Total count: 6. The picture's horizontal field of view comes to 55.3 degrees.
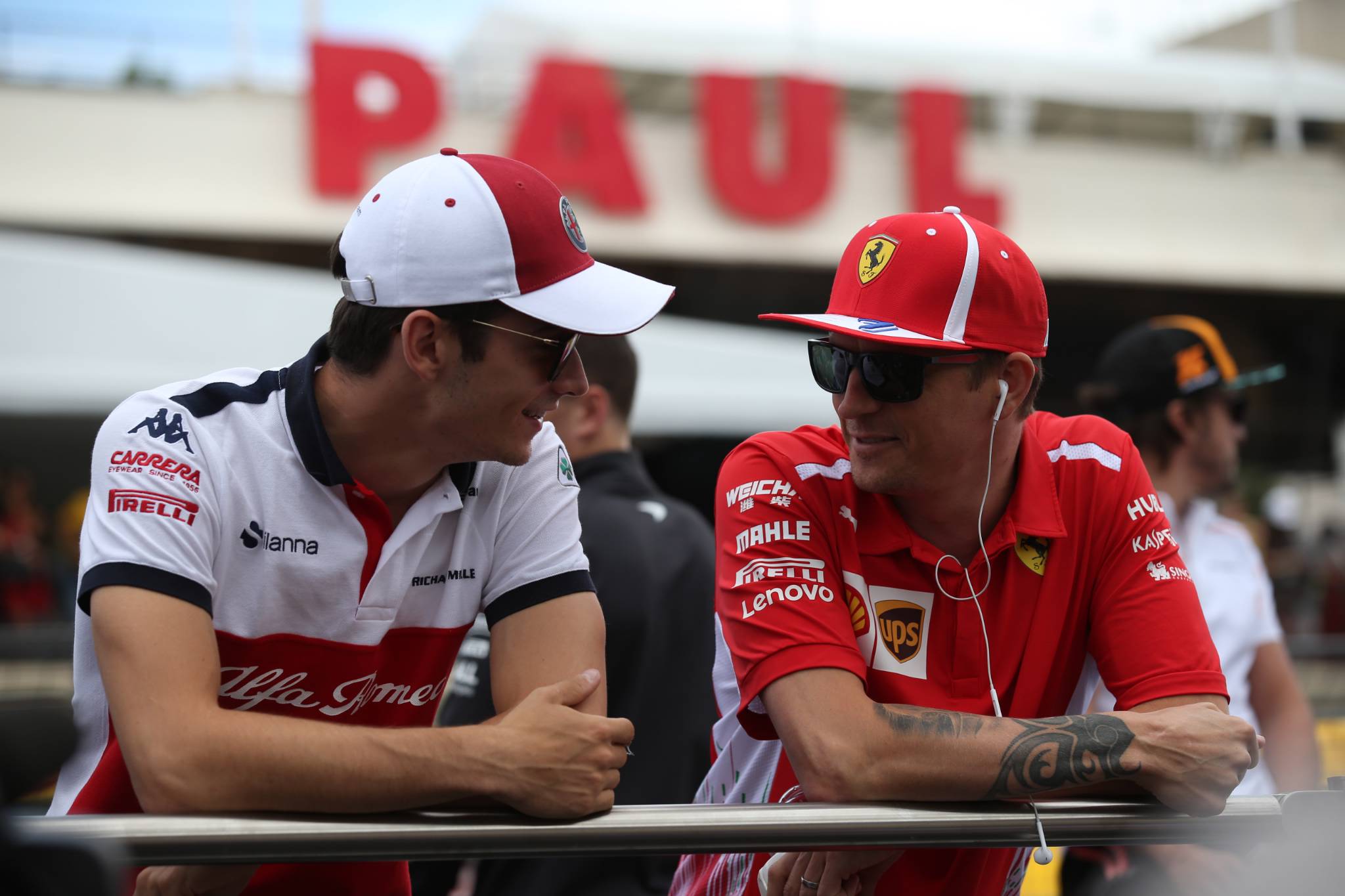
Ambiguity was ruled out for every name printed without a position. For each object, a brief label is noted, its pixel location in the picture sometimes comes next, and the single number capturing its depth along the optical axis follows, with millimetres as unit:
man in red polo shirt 2352
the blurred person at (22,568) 11391
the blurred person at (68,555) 11680
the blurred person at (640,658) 3092
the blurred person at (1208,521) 3883
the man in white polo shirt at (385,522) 2033
